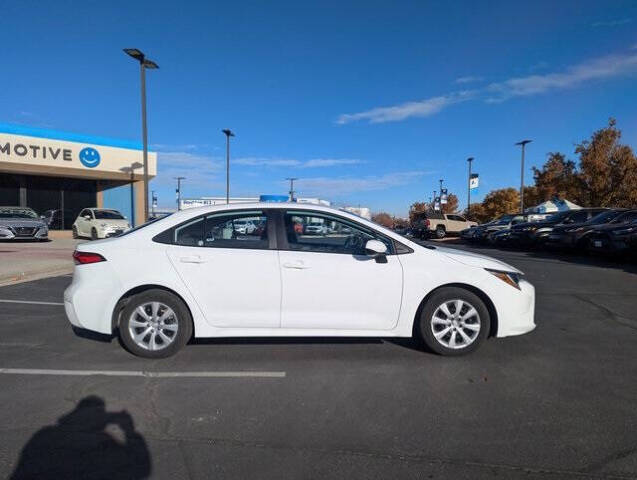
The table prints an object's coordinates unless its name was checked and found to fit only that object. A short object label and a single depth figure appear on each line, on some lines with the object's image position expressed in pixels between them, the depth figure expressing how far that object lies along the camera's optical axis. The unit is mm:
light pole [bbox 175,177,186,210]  51097
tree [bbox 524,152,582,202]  32500
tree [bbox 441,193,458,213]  71256
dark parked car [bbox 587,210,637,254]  12251
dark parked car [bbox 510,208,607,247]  17562
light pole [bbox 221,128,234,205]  27894
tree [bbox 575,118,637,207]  29727
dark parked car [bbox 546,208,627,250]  14742
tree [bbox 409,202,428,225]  83288
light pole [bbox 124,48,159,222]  14870
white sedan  4363
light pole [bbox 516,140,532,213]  32250
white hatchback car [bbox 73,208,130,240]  19594
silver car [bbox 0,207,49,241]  18020
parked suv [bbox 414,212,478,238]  30609
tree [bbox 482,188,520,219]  53562
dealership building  22172
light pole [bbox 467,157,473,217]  36262
